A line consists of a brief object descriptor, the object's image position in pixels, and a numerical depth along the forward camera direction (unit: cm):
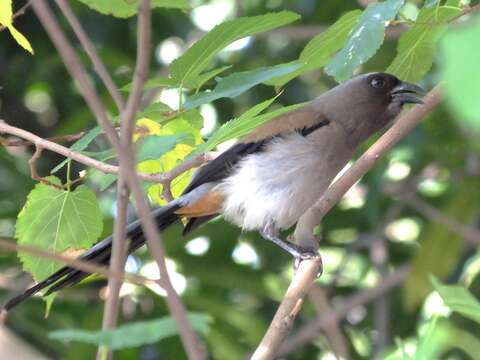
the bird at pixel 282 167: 810
